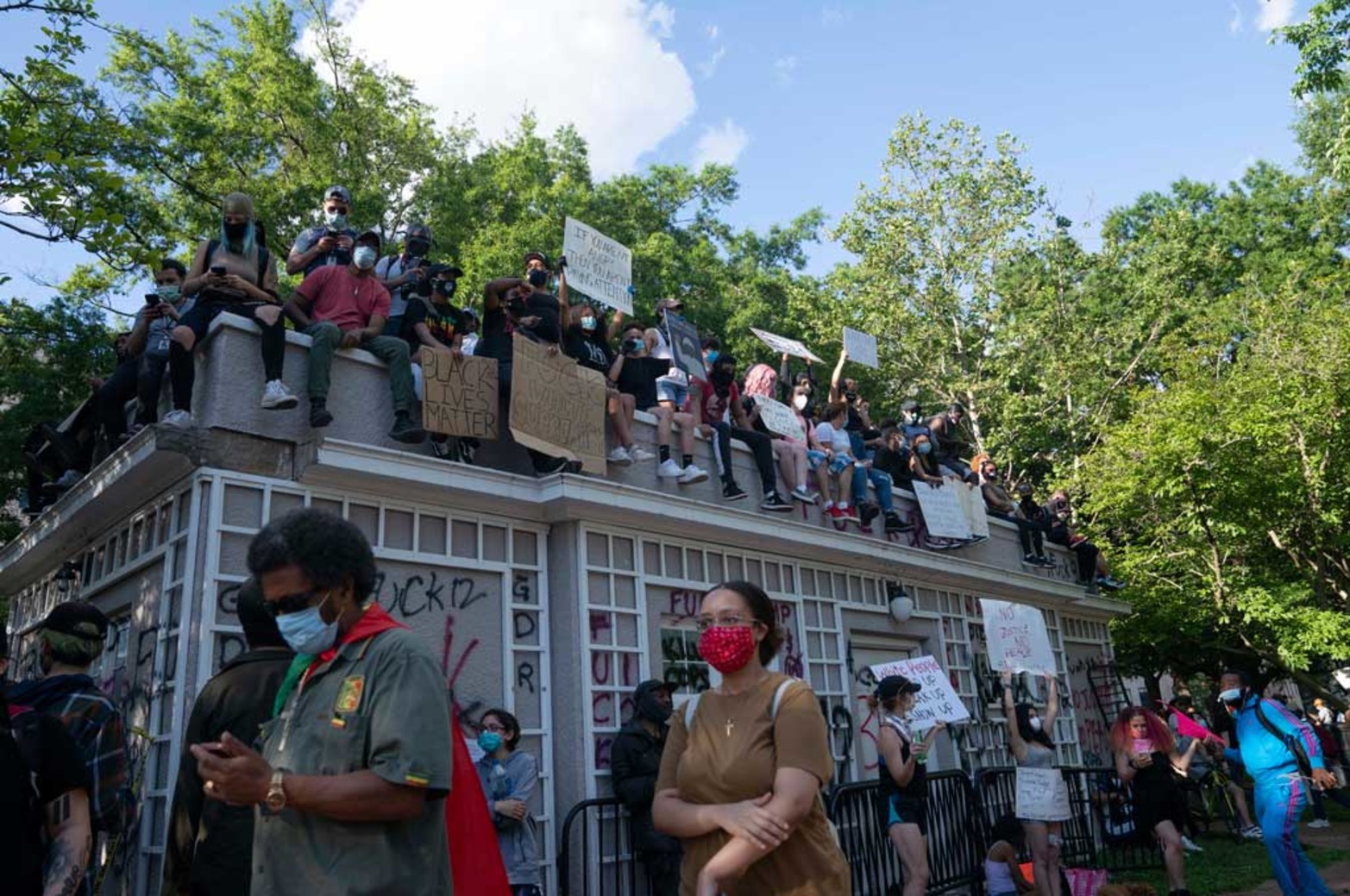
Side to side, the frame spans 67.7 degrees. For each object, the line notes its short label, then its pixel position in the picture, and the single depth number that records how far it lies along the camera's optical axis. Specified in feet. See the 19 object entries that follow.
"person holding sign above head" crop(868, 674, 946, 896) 24.48
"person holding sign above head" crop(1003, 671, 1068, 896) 28.09
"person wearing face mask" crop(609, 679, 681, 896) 25.34
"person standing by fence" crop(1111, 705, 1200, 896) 27.66
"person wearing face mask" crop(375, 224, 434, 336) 29.43
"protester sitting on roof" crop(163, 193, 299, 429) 23.67
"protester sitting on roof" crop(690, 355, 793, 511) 36.32
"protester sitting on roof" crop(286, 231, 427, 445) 26.11
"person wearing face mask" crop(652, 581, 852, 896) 10.64
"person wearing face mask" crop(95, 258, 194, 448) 26.48
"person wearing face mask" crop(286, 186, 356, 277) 28.50
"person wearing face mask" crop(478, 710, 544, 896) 22.66
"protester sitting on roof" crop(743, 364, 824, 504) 39.34
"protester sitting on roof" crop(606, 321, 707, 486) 33.81
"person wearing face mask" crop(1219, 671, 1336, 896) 24.45
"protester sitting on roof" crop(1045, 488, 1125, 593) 61.00
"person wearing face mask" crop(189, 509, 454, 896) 7.93
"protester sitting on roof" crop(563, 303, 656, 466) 31.68
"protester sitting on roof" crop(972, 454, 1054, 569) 55.57
